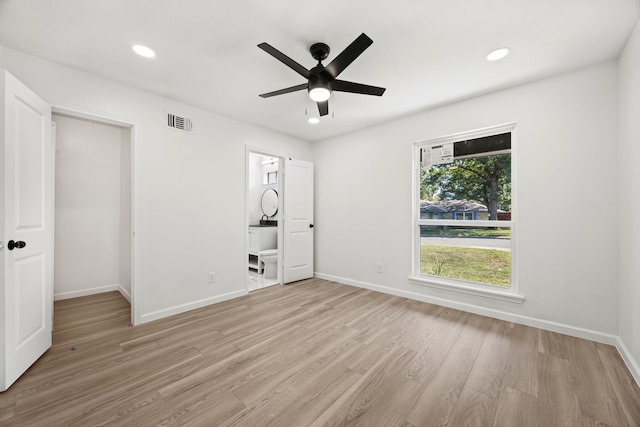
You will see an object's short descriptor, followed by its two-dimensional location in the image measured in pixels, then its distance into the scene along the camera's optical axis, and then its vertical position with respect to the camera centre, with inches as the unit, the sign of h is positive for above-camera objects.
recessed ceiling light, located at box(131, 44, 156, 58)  85.8 +55.6
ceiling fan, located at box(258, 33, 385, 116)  71.0 +43.2
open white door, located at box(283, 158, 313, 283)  174.1 -4.7
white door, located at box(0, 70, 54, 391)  70.3 -4.6
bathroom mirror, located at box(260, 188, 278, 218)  230.5 +10.2
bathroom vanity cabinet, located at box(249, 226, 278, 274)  197.2 -20.8
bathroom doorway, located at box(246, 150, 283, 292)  175.3 -8.6
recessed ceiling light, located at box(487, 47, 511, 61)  86.7 +54.8
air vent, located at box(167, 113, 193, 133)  121.9 +44.0
